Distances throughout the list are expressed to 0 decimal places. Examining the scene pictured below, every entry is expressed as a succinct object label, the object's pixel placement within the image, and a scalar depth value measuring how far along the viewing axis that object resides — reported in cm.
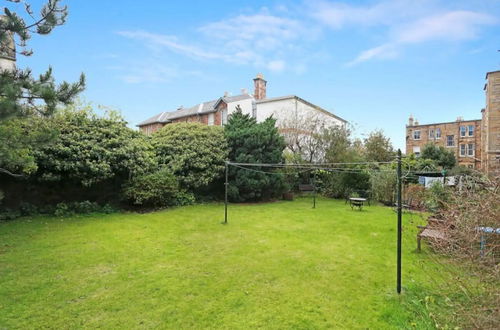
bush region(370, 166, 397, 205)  1390
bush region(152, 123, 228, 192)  1230
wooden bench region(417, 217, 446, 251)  528
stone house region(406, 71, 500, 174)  3111
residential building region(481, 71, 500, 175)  1706
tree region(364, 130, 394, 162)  2175
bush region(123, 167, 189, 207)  1062
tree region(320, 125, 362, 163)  1708
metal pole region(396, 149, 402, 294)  420
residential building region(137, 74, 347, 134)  1984
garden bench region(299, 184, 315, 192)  1716
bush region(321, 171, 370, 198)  1543
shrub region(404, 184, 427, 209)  1136
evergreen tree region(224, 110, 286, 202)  1350
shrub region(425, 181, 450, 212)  780
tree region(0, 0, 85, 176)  408
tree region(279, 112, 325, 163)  1792
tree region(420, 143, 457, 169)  2585
